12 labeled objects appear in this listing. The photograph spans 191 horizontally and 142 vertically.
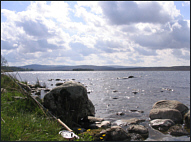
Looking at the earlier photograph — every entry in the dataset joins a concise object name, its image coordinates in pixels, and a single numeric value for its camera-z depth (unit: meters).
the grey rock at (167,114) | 12.54
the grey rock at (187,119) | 11.81
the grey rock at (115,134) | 9.12
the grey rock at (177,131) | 10.11
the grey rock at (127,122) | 12.02
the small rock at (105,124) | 10.97
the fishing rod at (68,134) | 5.63
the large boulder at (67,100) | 10.80
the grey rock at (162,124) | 11.16
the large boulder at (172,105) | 14.32
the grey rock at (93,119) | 11.89
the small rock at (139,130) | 10.12
